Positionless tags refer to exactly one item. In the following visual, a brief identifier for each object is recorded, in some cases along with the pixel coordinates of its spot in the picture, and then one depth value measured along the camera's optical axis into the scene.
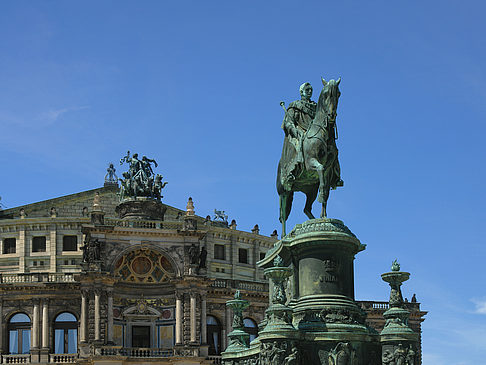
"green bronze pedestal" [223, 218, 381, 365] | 16.12
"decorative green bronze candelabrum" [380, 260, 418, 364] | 16.81
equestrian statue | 18.22
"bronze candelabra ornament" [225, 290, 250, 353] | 18.86
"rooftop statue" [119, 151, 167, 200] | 81.38
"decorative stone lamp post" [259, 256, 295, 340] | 16.02
